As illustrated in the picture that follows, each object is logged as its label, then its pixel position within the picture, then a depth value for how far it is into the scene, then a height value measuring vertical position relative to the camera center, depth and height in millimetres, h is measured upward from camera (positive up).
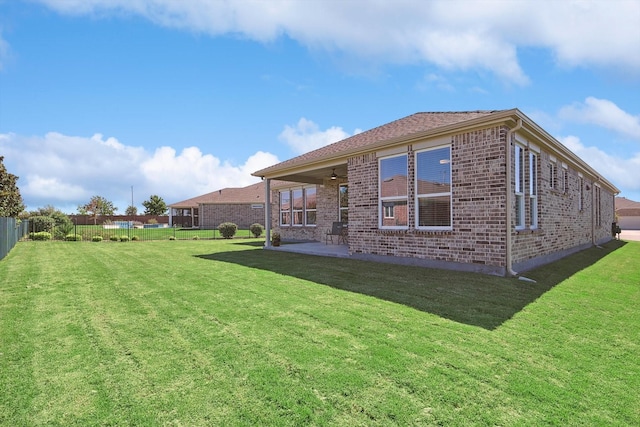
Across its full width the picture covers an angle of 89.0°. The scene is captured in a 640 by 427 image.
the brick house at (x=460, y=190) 6820 +711
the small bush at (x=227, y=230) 20484 -683
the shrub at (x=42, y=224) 18594 -235
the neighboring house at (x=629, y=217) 41562 +72
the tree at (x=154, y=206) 57812 +2409
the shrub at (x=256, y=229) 21359 -657
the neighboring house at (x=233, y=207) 32375 +1241
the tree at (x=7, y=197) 16656 +1315
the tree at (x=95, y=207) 49688 +1969
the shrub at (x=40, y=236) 17344 -856
